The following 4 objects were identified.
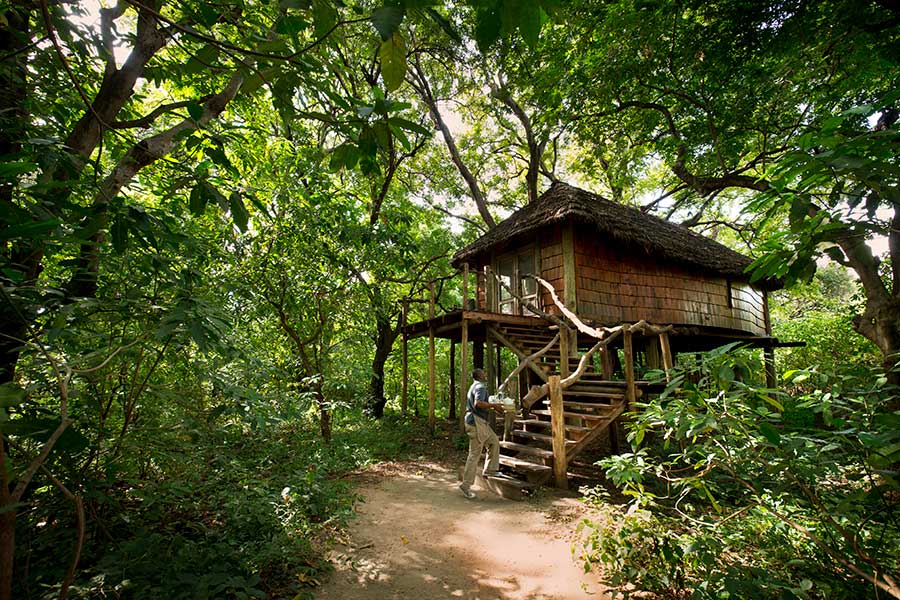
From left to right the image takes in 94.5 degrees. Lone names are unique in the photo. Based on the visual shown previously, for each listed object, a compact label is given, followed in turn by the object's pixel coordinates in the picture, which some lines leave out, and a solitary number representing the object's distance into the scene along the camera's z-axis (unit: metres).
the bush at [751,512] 2.37
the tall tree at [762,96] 2.11
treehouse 6.91
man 6.16
